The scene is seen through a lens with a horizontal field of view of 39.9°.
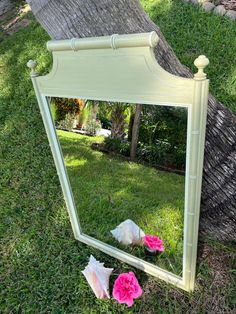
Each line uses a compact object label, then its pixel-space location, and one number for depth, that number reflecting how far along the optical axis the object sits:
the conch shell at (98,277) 1.62
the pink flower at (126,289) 1.55
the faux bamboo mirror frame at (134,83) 1.02
